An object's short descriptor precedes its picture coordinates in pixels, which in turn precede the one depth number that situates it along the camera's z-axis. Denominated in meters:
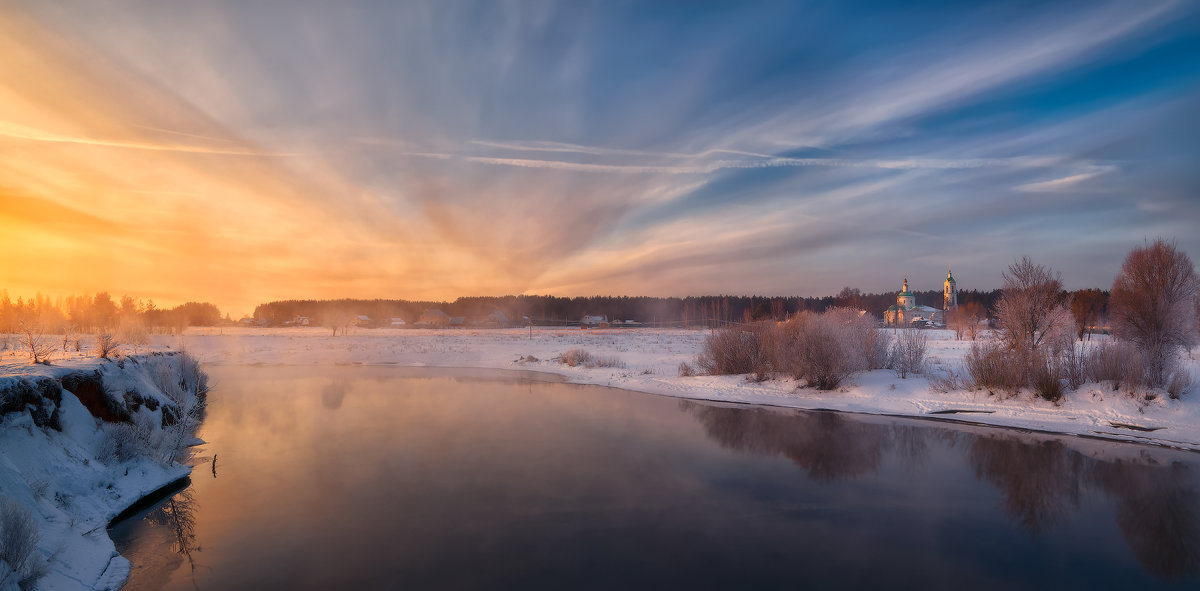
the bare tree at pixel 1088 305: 47.84
